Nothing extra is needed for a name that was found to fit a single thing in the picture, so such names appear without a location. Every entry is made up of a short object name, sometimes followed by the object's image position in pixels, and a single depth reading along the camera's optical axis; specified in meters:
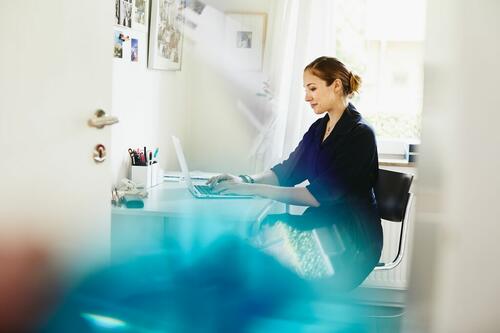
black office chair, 2.60
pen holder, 2.76
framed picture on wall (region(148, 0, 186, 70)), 3.12
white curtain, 3.37
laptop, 2.59
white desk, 2.35
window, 3.71
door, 1.89
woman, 2.44
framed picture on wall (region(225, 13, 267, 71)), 3.56
